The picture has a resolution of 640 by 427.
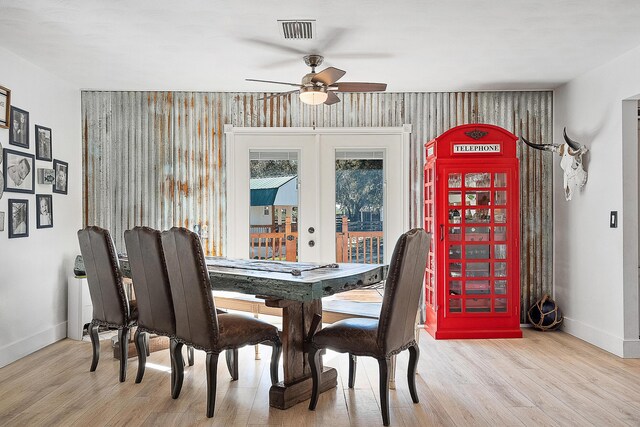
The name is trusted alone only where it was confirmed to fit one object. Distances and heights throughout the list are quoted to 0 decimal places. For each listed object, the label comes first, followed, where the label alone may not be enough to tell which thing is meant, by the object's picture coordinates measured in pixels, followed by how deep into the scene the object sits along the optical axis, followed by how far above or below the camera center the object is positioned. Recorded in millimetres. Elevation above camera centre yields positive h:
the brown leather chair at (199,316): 3010 -614
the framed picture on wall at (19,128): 4277 +712
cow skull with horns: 4883 +411
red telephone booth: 4957 -191
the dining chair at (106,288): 3705 -544
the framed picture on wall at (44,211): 4644 +21
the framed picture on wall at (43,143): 4664 +636
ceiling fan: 3682 +929
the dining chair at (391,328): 2947 -698
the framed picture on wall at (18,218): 4227 -36
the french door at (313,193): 5574 +185
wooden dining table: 3010 -480
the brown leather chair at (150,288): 3381 -500
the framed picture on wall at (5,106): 4121 +852
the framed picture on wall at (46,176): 4680 +338
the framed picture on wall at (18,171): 4191 +351
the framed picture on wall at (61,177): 4953 +352
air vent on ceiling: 3566 +1276
